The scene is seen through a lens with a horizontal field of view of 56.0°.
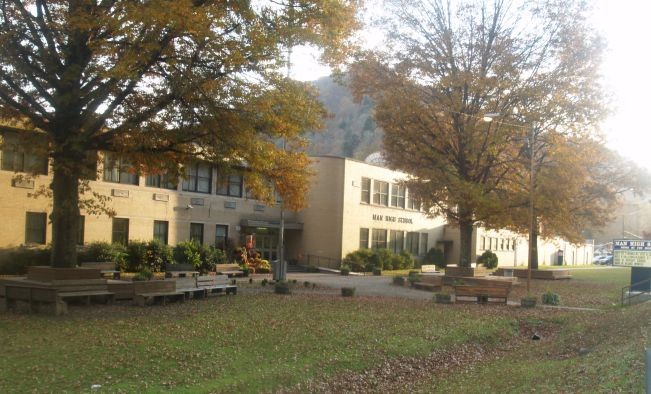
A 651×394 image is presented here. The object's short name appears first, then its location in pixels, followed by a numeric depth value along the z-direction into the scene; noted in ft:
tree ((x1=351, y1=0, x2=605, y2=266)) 86.63
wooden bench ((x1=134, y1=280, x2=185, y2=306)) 53.83
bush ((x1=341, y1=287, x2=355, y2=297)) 69.82
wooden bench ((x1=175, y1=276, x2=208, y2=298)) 59.31
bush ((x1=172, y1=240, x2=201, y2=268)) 102.42
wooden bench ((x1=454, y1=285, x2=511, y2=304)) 67.77
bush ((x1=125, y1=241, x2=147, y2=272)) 96.68
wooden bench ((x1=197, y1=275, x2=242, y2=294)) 63.10
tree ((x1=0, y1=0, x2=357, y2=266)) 46.96
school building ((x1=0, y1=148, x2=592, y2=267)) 88.43
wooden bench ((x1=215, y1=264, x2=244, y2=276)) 92.58
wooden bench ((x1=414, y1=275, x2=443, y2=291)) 86.89
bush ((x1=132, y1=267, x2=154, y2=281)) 64.15
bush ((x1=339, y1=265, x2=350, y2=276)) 124.06
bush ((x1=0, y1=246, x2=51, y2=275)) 82.38
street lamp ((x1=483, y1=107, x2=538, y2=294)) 79.31
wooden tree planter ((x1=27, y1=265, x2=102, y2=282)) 51.85
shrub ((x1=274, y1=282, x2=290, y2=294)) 69.82
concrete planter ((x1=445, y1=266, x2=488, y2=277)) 95.20
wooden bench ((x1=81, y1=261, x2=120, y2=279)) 78.84
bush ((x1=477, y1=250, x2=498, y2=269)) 175.01
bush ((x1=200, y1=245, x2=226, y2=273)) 105.50
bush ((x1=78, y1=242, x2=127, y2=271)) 90.02
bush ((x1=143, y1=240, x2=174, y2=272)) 98.53
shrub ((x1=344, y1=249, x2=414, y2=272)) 135.03
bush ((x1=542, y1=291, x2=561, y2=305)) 70.03
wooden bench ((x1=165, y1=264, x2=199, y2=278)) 81.66
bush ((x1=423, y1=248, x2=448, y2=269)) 165.58
